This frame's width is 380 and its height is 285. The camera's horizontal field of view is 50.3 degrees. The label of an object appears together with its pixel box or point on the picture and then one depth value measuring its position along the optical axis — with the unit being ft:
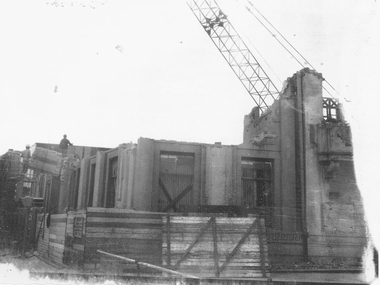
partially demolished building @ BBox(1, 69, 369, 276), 67.49
